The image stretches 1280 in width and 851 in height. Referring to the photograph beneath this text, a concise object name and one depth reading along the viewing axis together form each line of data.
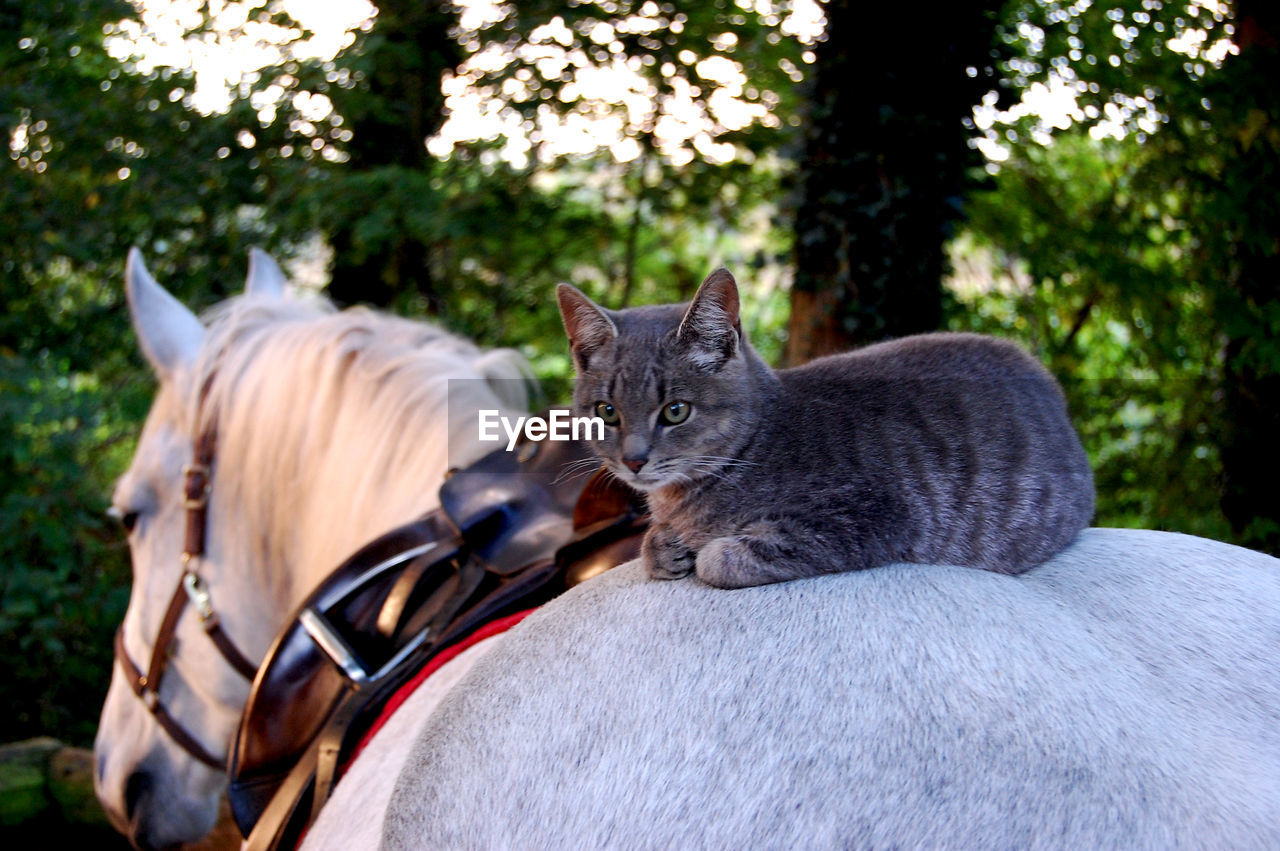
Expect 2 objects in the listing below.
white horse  1.00
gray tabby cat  1.35
